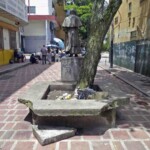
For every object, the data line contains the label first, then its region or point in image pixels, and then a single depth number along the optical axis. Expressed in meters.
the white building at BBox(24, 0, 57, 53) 21.61
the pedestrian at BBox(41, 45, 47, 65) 12.93
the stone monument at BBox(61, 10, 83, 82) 4.95
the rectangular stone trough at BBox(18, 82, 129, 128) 2.64
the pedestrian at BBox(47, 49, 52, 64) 13.49
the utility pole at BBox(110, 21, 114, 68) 10.37
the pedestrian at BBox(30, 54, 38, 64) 13.44
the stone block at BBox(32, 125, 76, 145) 2.55
